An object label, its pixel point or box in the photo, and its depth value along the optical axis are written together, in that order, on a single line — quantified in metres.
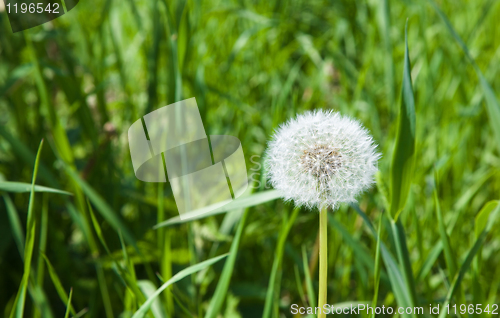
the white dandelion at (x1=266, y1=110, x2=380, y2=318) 0.40
